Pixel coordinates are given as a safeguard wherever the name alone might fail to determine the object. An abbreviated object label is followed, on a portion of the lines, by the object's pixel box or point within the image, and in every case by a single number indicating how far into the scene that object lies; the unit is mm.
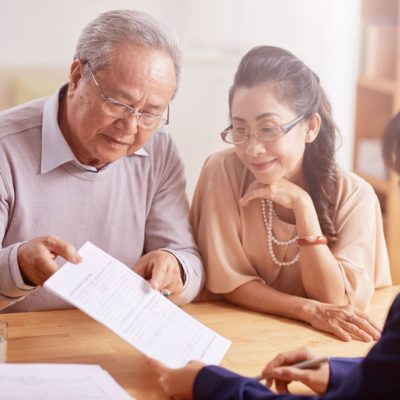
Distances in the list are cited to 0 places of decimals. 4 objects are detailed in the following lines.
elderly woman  1899
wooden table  1617
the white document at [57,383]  1440
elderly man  1792
